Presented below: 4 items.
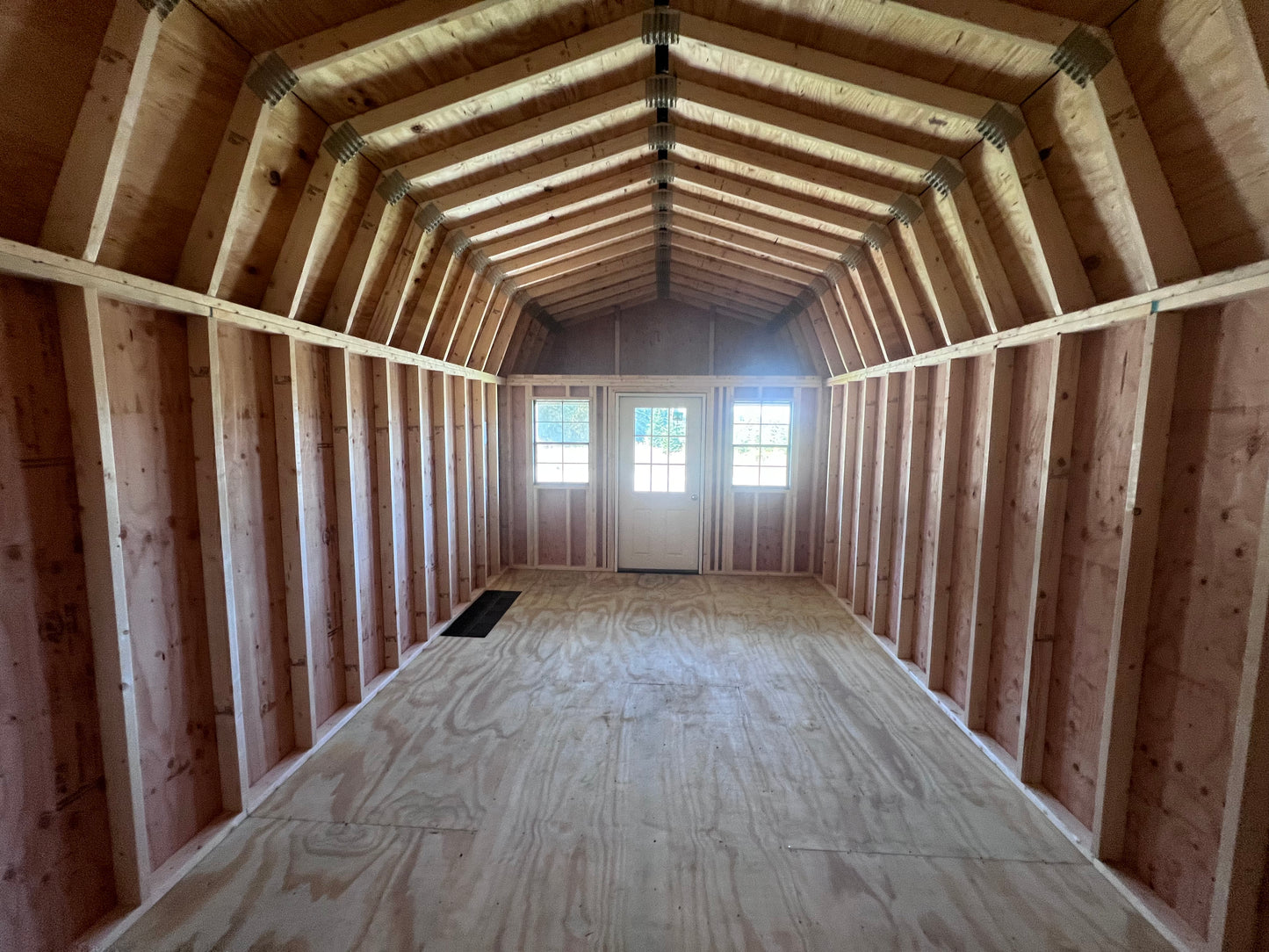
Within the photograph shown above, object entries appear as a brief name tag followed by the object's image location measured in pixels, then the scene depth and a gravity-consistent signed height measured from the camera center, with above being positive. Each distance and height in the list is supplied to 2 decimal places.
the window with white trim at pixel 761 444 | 5.65 -0.08
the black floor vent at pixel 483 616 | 4.13 -1.58
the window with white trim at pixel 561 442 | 5.77 -0.08
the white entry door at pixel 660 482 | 5.74 -0.53
